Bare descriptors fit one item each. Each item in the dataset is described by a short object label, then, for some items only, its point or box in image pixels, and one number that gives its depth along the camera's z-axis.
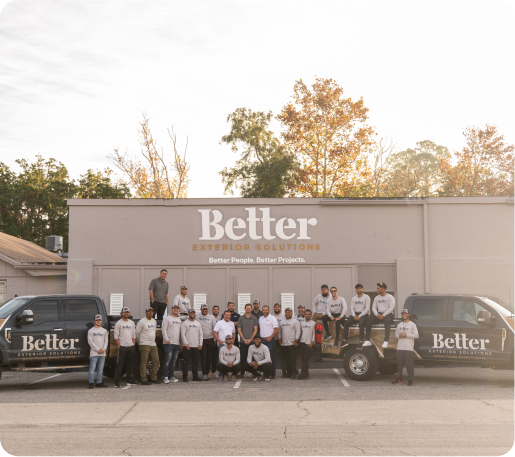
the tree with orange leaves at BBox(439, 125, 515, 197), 44.41
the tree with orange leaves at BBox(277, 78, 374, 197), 38.88
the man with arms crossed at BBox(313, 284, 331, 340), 15.12
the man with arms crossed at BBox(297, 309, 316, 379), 14.14
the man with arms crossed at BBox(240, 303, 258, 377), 14.35
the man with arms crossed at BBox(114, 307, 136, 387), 13.33
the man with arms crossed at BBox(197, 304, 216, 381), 14.45
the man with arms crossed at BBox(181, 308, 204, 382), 14.09
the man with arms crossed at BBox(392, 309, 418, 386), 13.05
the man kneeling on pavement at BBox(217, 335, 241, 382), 13.89
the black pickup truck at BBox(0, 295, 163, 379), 12.91
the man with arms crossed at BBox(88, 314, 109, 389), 13.04
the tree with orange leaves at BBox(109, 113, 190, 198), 44.00
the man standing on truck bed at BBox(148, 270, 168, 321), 16.39
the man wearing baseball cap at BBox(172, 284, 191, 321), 15.27
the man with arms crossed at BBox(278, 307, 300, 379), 14.35
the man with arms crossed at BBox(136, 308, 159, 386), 13.66
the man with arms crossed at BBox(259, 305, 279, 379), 14.36
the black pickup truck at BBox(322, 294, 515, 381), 12.85
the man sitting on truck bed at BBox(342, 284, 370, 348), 13.89
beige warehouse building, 18.91
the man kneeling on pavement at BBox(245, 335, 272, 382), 13.81
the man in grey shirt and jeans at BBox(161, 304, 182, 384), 13.95
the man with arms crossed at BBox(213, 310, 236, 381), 14.32
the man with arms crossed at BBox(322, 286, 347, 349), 14.90
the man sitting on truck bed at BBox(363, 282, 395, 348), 13.71
